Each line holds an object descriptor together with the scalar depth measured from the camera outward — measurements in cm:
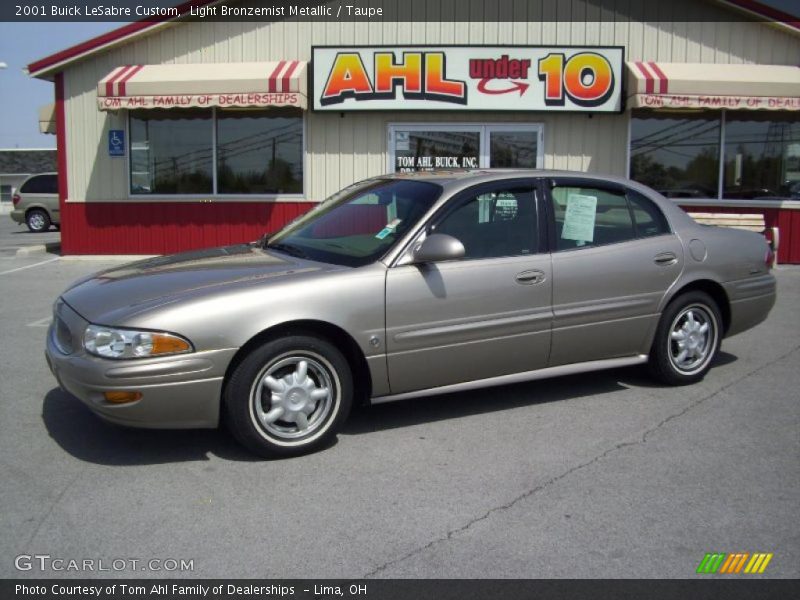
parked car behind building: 2370
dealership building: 1265
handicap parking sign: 1337
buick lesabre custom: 413
